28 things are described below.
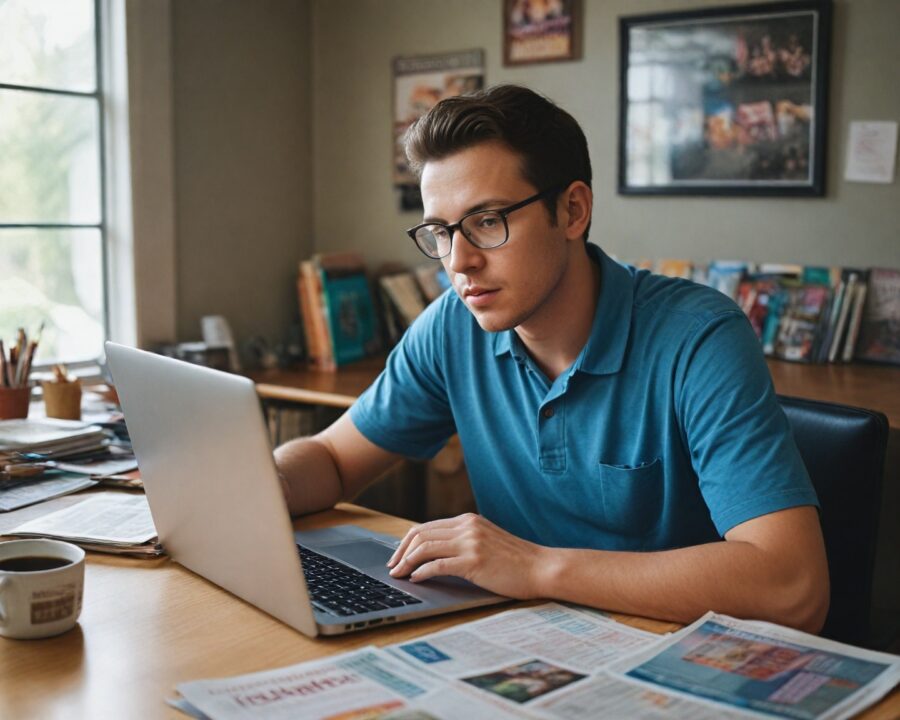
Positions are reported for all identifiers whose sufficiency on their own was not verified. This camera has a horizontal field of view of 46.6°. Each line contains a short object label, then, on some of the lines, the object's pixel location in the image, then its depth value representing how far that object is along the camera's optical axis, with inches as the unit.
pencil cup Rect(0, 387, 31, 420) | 87.5
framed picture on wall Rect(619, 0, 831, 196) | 111.2
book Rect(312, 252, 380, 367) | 133.7
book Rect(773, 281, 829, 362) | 112.5
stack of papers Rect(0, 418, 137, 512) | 70.5
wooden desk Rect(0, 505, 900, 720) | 40.3
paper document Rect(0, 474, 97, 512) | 67.3
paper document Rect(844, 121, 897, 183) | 107.9
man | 49.6
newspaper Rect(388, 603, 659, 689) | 42.0
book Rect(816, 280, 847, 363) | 111.0
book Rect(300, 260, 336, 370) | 134.4
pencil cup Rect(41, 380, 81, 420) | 87.9
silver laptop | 44.0
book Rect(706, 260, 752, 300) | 117.0
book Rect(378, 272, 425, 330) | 137.2
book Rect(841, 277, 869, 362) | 110.0
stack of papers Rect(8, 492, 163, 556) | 57.9
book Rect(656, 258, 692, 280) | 120.0
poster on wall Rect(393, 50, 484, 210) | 135.3
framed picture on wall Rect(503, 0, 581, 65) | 126.2
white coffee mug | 45.4
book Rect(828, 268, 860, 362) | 110.3
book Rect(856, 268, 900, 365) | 109.2
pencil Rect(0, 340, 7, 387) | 87.8
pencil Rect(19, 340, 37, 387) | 89.0
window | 114.8
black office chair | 60.3
